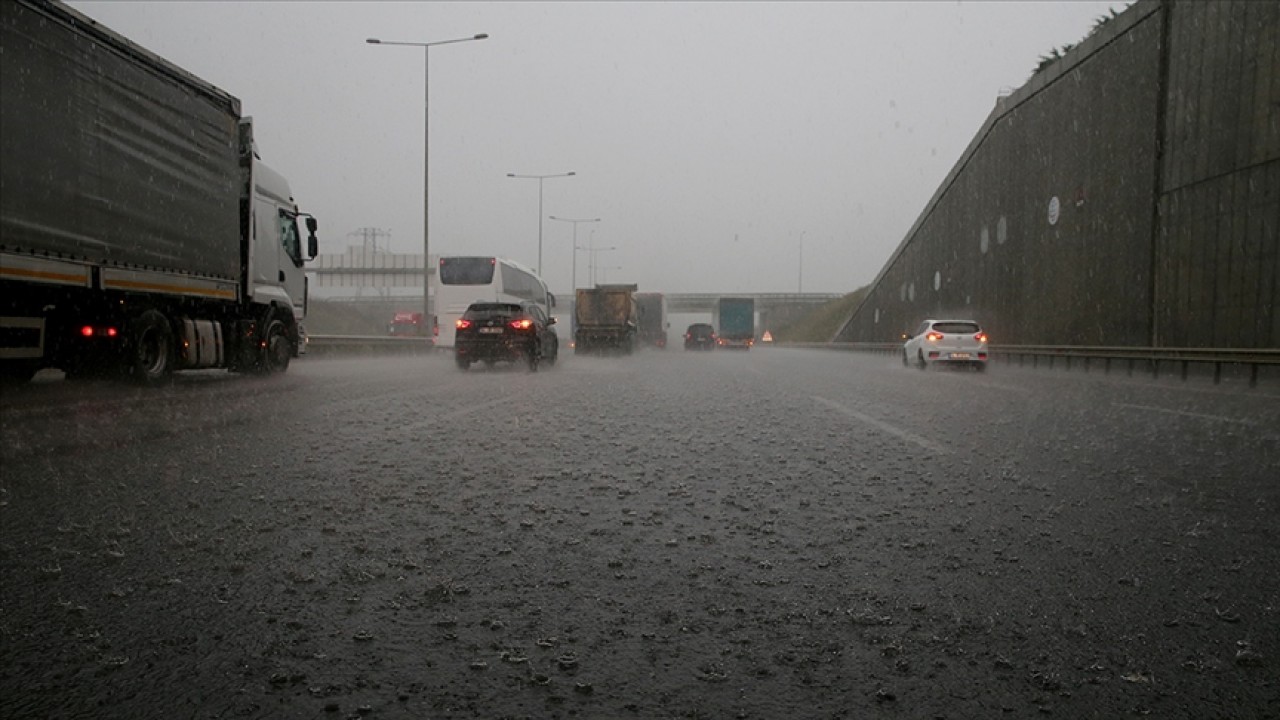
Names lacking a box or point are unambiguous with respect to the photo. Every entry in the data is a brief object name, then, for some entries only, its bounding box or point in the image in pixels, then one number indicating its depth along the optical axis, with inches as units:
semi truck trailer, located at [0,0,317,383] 425.4
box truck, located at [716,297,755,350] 2395.4
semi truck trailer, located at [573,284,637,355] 1611.7
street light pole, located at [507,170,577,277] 1990.2
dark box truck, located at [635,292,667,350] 2326.5
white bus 1434.5
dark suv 850.8
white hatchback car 1016.2
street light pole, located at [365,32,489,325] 1528.1
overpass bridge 4318.4
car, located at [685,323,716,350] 2253.9
